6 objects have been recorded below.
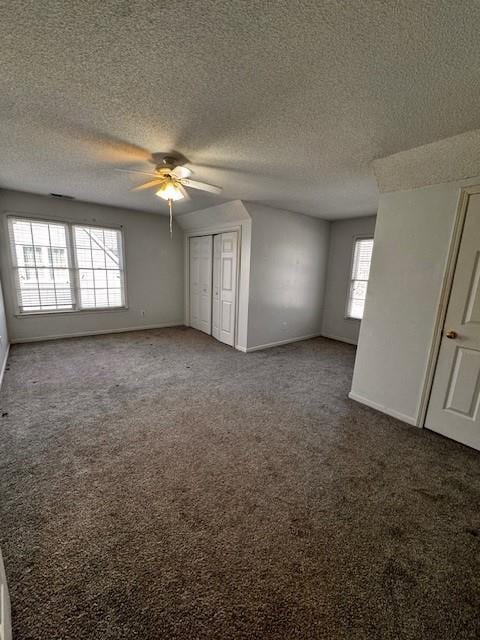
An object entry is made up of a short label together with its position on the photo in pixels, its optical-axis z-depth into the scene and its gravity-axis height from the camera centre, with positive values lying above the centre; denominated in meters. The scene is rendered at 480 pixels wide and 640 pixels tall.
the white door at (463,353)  2.23 -0.67
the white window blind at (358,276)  5.05 -0.08
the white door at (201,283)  5.38 -0.36
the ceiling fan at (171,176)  2.54 +0.85
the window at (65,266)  4.38 -0.10
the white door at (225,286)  4.68 -0.35
